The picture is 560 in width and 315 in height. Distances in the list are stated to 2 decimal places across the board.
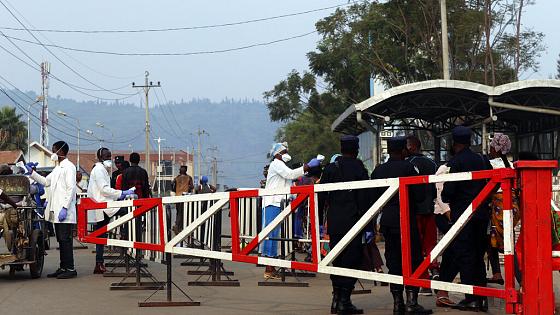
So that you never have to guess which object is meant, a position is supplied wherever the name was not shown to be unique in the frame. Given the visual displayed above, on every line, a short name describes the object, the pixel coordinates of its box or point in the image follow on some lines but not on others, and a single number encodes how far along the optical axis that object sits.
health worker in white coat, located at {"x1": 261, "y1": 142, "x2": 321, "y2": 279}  13.98
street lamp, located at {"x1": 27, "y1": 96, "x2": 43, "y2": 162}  70.63
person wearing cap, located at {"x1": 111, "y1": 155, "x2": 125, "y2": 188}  17.69
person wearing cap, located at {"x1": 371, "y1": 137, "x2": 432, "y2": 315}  9.62
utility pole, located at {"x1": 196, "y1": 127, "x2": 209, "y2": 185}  123.51
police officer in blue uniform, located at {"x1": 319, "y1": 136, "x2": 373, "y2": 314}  9.85
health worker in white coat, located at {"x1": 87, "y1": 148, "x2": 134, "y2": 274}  14.47
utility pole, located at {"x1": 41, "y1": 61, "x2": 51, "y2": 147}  82.12
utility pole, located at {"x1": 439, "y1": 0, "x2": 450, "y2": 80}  30.91
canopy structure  25.61
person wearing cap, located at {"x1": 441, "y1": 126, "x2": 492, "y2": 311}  9.80
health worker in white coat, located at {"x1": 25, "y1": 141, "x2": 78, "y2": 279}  14.14
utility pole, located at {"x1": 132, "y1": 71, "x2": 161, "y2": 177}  70.50
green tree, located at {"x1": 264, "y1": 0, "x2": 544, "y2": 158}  40.03
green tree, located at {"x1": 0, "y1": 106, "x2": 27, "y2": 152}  73.81
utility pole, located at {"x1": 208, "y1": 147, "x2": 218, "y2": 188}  156.62
